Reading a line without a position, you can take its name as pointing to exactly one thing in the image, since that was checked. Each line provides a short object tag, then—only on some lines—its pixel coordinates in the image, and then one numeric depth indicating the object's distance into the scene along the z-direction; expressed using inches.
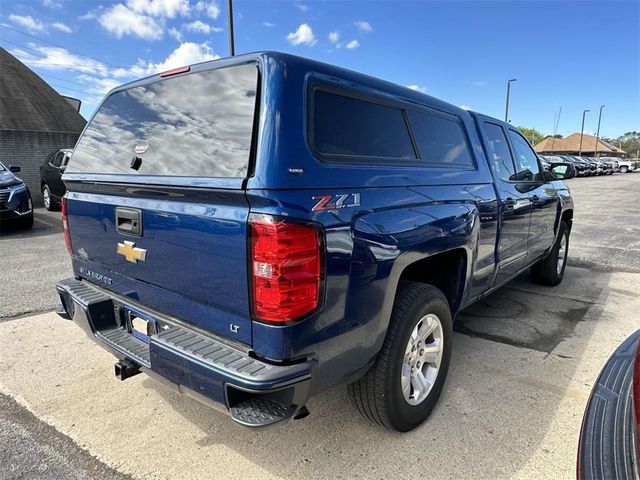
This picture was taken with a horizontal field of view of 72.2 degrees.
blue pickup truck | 73.2
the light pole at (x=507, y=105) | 1323.0
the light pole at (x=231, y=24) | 516.5
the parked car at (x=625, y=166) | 1840.1
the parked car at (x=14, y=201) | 335.0
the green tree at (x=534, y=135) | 3794.3
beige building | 3029.0
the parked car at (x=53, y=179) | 439.2
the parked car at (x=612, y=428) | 57.2
